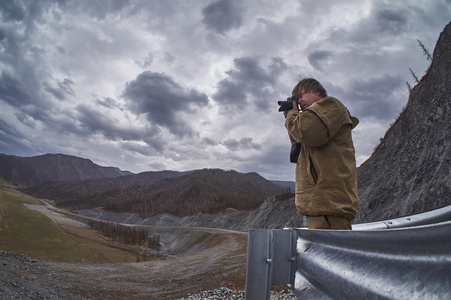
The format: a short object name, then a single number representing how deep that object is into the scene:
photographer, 2.34
